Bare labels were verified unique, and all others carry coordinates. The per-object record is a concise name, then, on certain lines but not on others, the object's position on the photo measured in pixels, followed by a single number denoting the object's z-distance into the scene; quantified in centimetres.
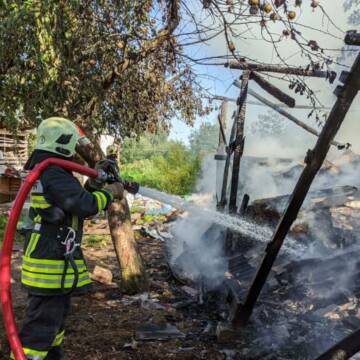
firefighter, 267
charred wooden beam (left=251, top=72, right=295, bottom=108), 526
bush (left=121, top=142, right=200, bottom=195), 1559
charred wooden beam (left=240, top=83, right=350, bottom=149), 585
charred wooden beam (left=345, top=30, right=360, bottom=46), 254
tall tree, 340
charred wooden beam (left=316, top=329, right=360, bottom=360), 233
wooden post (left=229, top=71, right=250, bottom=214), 539
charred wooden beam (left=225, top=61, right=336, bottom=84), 465
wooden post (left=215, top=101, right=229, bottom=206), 669
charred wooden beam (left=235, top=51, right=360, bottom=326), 261
